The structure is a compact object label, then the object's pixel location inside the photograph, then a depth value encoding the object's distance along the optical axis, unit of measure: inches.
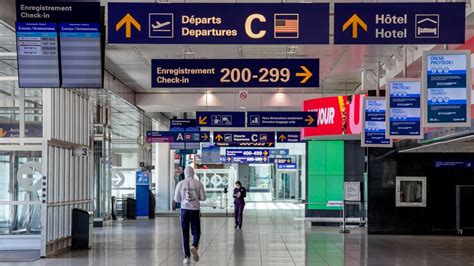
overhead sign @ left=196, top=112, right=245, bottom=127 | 989.8
